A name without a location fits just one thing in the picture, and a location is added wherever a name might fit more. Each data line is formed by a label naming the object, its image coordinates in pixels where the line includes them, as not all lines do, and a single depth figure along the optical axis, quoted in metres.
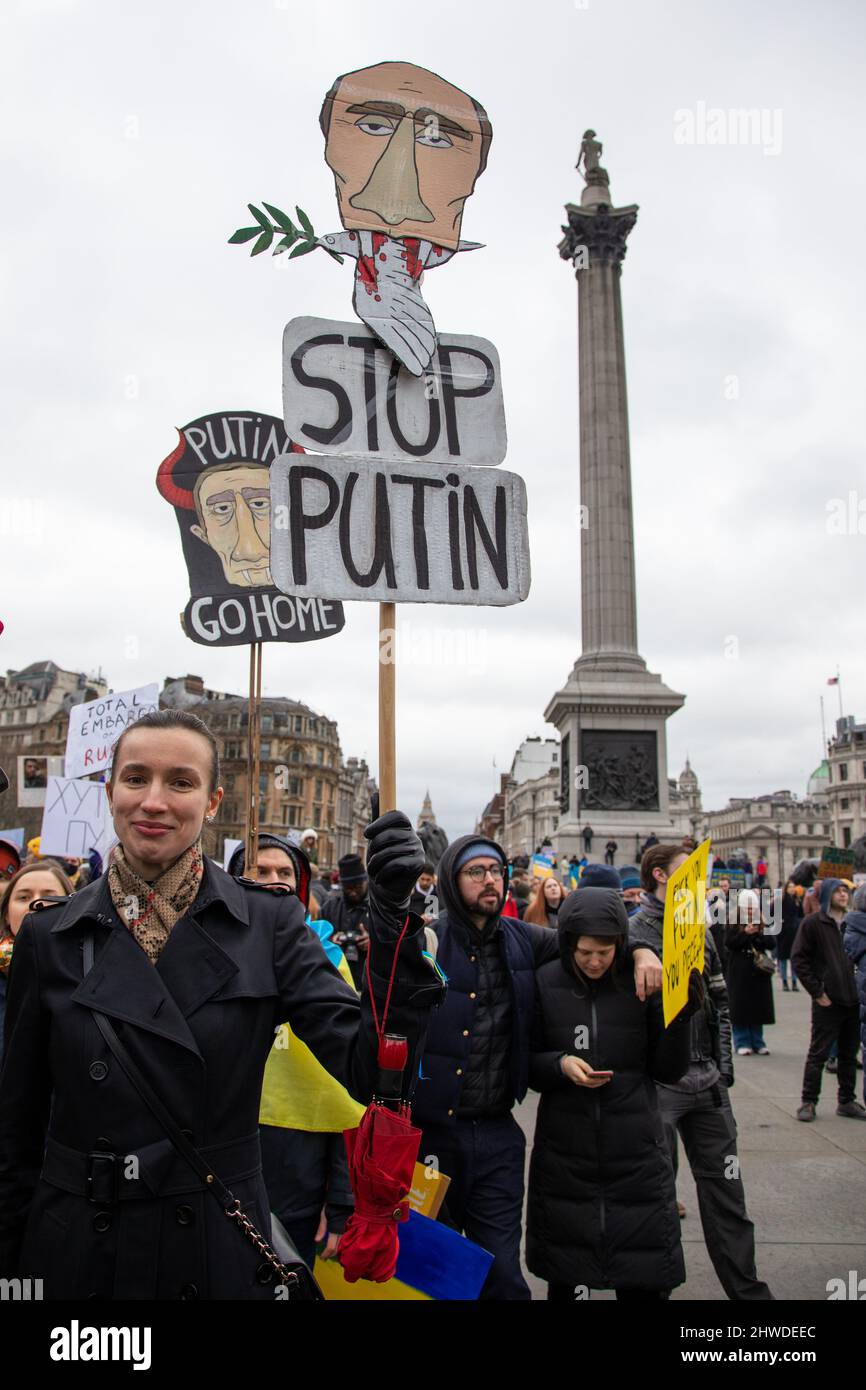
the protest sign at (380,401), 3.32
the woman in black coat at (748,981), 10.55
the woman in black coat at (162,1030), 2.06
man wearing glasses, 3.97
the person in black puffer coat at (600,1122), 3.87
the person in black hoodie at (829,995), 8.80
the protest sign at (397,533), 3.20
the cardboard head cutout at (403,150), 3.53
